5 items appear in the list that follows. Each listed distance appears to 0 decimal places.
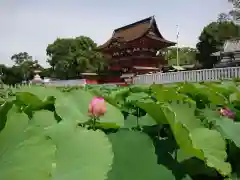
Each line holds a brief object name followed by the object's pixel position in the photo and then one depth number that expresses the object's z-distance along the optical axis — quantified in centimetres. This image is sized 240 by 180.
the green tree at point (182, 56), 5788
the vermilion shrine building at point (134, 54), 2839
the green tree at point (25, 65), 5522
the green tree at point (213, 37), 3722
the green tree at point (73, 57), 4283
